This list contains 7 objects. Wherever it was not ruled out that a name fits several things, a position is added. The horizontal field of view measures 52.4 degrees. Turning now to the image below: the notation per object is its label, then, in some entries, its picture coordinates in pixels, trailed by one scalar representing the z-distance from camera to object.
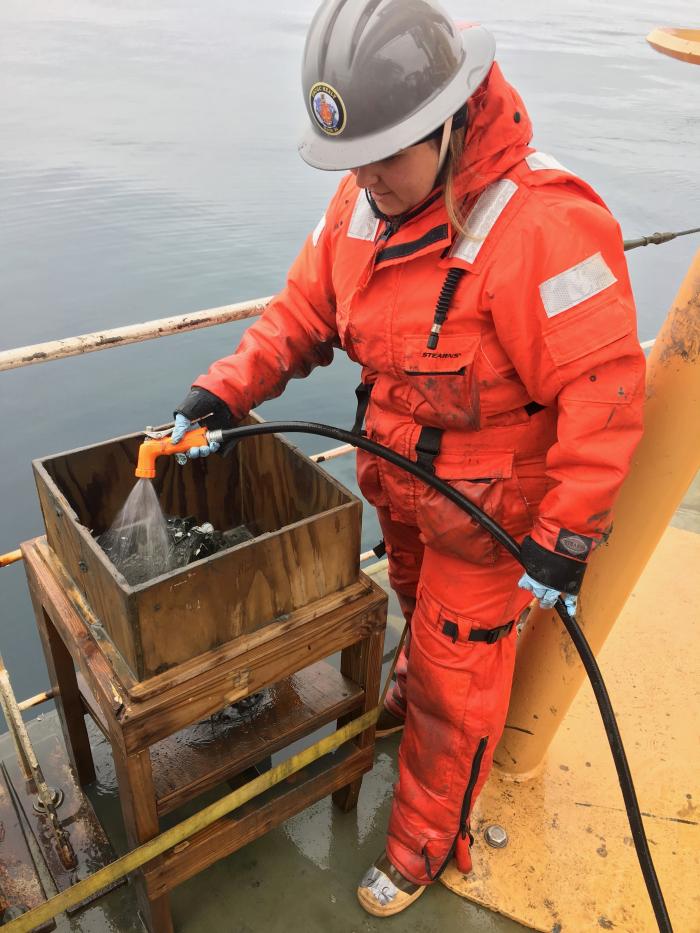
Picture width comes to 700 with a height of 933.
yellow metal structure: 1.41
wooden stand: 1.31
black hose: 1.38
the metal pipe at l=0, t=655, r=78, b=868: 1.57
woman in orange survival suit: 1.22
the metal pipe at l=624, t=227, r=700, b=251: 1.79
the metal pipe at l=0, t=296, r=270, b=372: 1.59
